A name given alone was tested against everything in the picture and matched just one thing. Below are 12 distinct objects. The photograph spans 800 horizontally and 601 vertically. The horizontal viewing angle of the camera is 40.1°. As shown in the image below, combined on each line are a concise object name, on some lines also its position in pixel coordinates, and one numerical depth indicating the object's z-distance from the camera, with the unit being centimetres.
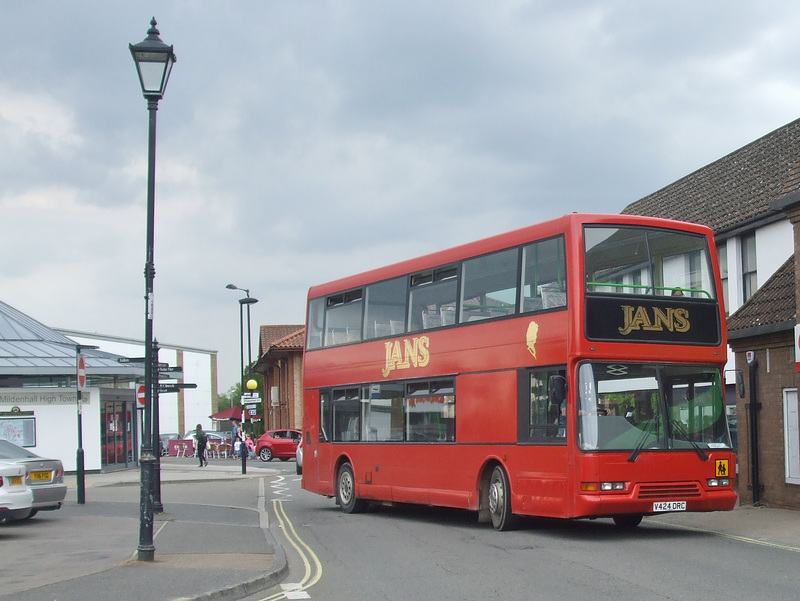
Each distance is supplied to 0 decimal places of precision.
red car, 5469
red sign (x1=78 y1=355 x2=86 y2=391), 2253
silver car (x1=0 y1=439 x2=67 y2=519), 1812
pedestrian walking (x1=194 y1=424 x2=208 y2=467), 4760
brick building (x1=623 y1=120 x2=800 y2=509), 1959
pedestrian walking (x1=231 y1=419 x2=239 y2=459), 6338
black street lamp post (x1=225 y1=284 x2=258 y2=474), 5097
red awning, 8225
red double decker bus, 1450
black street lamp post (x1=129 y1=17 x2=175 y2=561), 1280
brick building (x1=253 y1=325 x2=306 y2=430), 6388
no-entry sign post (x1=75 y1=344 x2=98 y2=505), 2256
